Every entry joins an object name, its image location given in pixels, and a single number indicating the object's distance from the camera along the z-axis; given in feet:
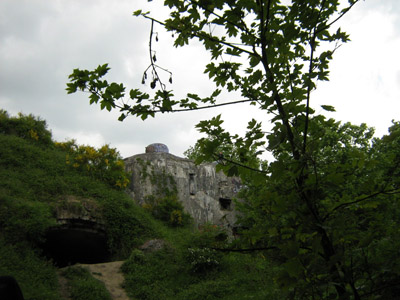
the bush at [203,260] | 42.79
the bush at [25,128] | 55.86
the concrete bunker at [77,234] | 41.63
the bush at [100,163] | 54.75
